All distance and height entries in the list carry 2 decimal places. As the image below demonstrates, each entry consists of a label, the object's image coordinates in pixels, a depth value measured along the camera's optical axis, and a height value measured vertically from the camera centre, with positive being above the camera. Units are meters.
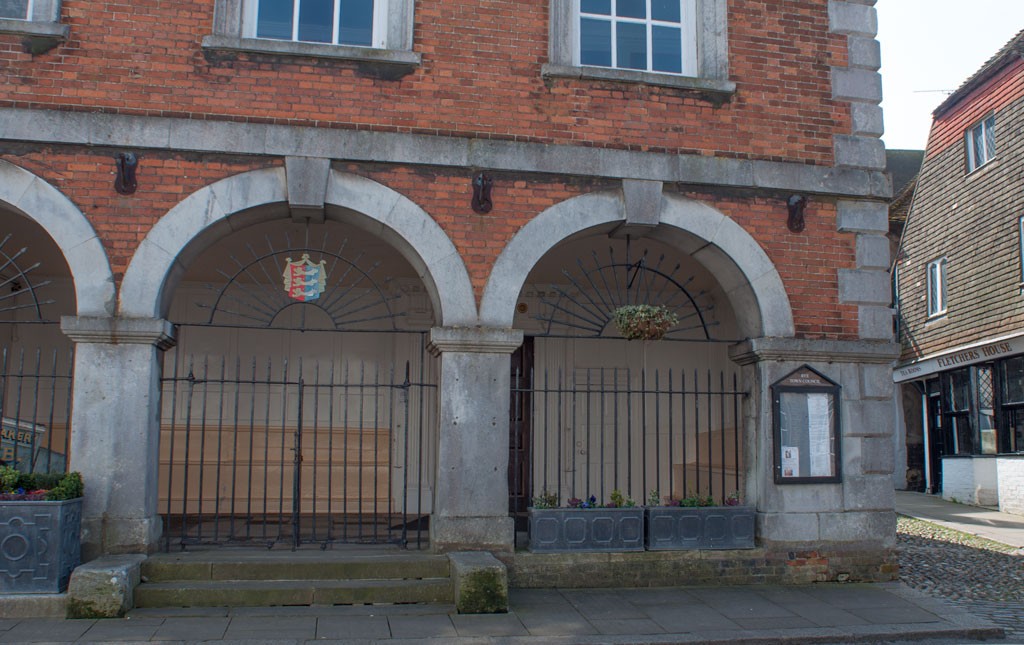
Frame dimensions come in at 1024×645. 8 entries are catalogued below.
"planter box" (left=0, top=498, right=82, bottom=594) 6.78 -0.84
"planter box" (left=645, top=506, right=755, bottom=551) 8.34 -0.80
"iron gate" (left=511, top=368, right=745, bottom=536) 11.69 +0.05
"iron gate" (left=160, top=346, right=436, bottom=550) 11.14 -0.09
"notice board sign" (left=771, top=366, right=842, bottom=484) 8.59 +0.11
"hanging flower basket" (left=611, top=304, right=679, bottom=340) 8.41 +1.09
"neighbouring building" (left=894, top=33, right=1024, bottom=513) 15.07 +2.67
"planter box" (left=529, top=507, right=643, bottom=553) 8.11 -0.81
